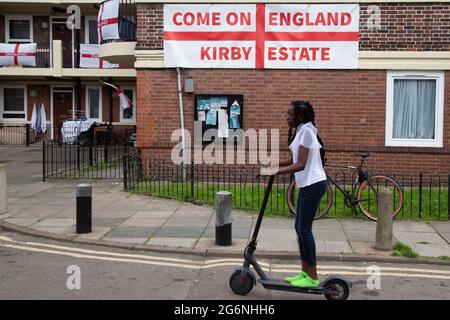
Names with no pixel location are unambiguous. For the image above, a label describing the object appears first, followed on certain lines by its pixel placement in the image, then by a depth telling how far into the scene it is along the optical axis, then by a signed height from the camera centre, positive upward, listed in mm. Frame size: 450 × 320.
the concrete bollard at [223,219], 7652 -1207
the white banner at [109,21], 14930 +2929
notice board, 13367 +423
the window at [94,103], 27641 +1338
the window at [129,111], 26906 +912
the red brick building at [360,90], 12852 +969
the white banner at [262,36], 12945 +2225
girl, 5383 -443
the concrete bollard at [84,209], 8438 -1187
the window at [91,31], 27656 +4881
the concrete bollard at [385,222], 7516 -1209
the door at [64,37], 27656 +4600
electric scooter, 5352 -1478
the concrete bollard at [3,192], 10062 -1130
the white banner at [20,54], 25609 +3443
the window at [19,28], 27609 +5005
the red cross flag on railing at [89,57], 25531 +3320
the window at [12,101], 27750 +1415
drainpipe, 13367 +335
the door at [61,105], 27703 +1225
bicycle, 9573 -1076
